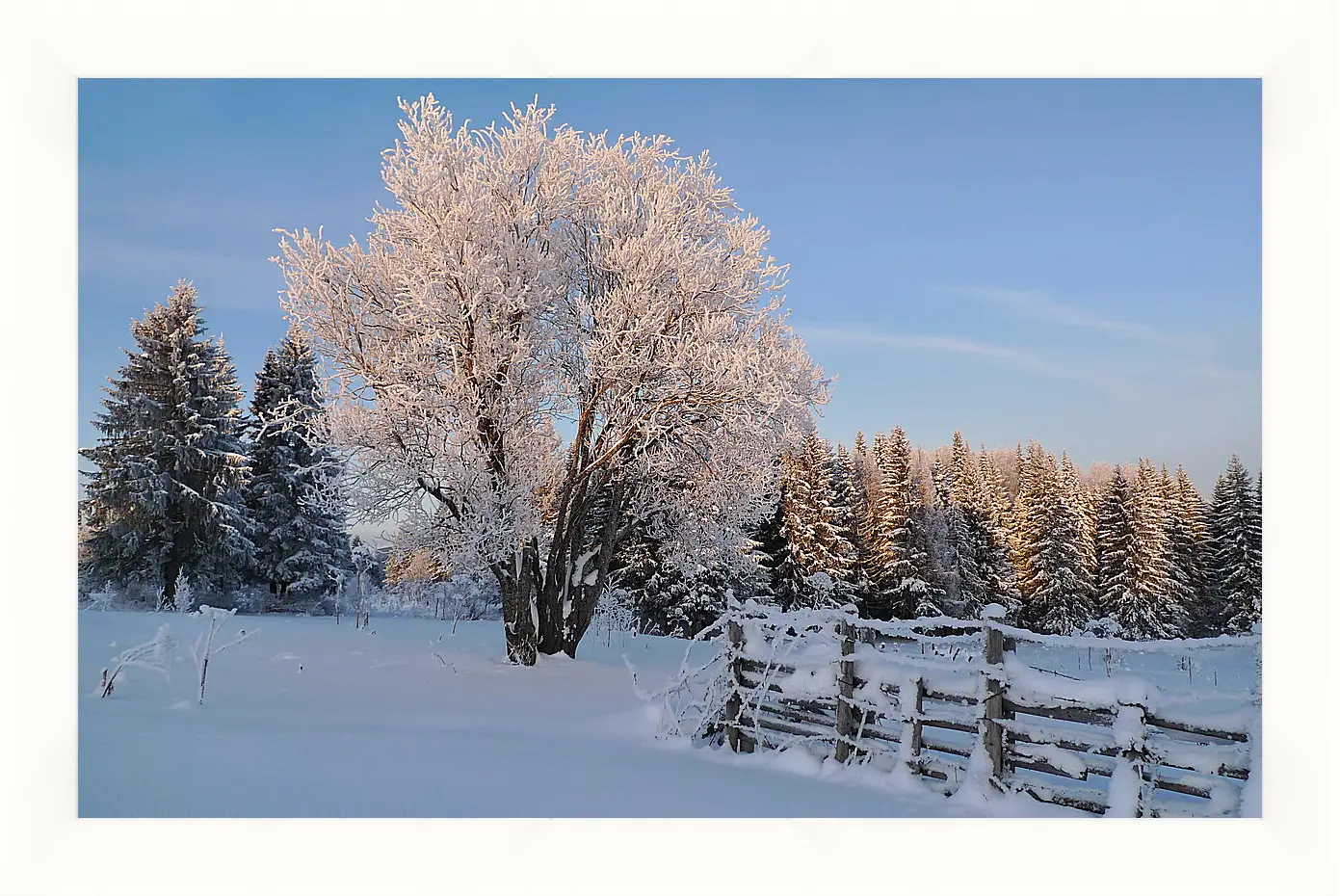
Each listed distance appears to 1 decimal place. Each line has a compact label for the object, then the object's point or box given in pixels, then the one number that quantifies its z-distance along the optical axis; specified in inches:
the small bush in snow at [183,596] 513.0
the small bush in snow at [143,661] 230.4
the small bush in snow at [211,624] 238.8
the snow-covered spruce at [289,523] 672.4
